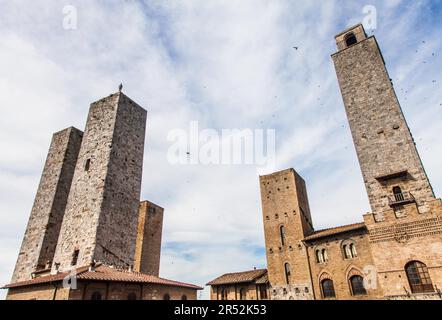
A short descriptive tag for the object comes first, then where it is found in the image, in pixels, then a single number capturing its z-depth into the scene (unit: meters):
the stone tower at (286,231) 25.20
